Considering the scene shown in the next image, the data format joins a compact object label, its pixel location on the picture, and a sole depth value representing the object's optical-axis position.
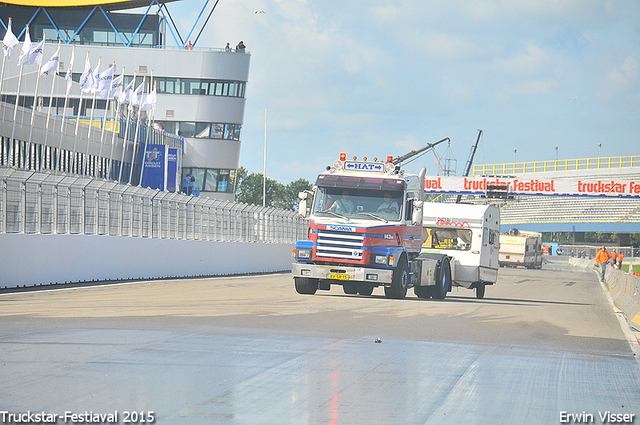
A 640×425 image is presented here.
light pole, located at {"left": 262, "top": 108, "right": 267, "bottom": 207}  75.03
